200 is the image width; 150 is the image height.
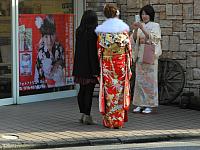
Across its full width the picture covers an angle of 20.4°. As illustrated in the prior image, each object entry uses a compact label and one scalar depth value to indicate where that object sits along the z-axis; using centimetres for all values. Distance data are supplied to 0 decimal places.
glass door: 1112
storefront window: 1150
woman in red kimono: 917
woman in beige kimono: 1061
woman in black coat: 930
